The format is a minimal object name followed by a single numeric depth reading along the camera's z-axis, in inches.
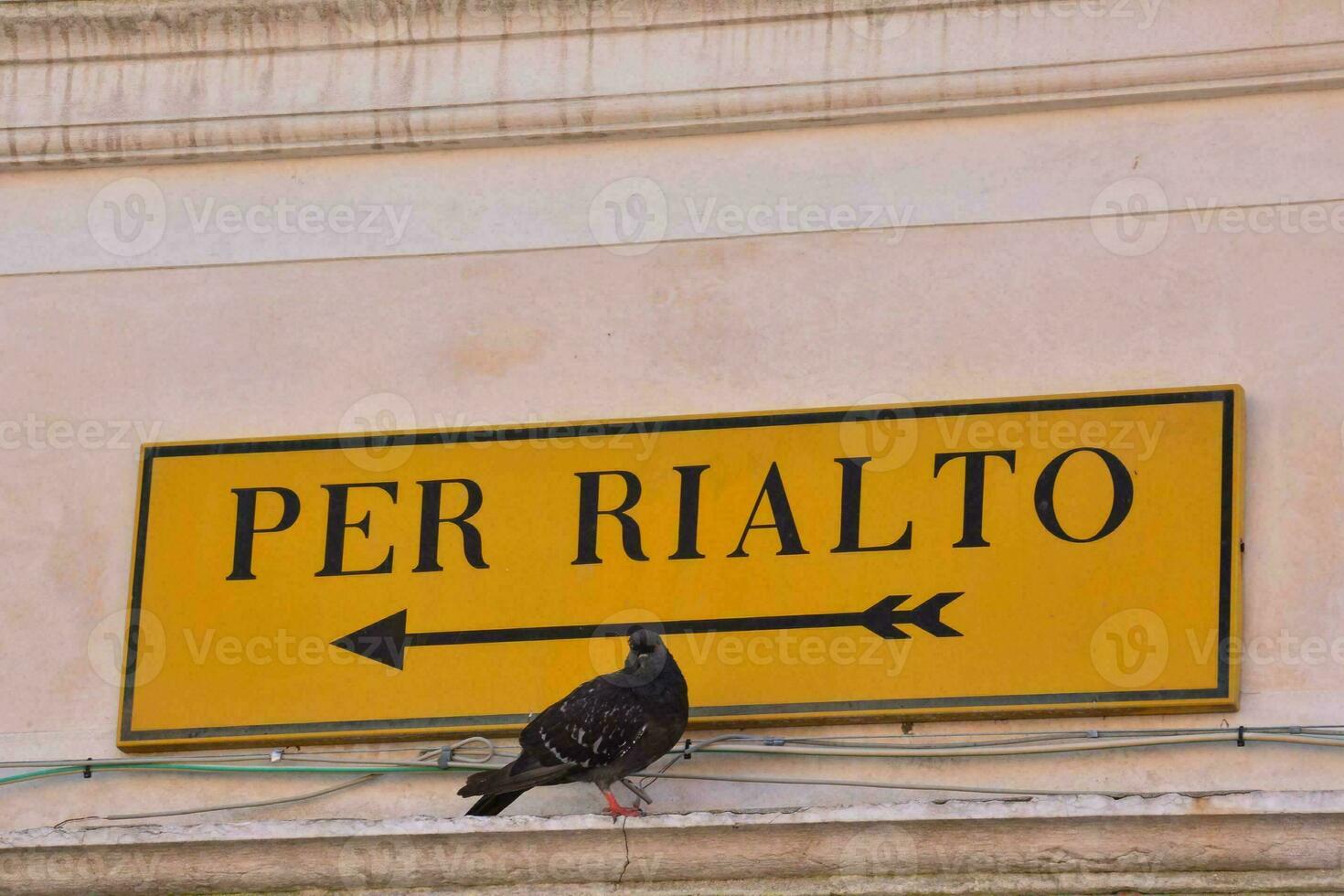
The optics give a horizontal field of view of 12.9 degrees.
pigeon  636.8
